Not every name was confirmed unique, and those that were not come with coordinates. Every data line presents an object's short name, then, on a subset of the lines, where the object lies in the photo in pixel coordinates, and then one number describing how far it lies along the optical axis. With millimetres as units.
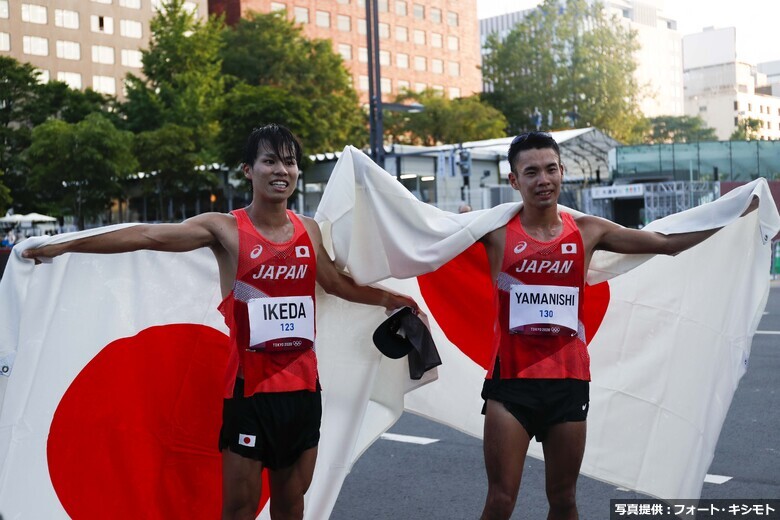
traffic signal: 36375
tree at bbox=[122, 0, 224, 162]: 49875
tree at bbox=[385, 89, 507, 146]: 64250
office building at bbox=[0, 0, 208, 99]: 85562
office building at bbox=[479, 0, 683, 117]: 182625
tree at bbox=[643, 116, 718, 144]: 123438
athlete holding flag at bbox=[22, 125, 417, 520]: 3961
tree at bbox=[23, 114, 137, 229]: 42688
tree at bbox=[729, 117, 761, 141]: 131325
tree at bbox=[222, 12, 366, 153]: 66625
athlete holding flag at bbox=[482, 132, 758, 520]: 4133
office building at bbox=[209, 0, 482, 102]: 98562
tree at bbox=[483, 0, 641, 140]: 78000
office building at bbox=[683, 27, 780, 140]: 191000
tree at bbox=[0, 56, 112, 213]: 52156
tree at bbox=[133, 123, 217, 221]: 43656
